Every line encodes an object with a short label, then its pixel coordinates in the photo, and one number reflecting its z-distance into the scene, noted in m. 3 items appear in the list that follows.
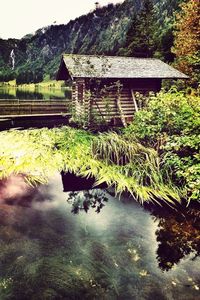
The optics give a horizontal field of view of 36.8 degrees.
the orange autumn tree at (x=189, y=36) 25.71
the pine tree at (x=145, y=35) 47.09
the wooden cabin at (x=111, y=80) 18.33
